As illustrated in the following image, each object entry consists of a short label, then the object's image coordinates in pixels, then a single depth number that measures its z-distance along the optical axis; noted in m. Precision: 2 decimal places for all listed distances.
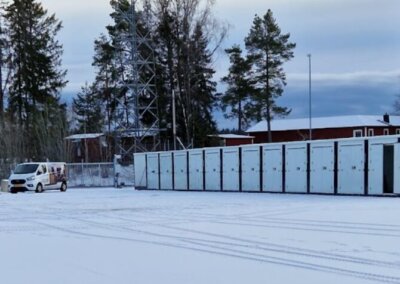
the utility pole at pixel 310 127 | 63.06
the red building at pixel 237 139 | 67.91
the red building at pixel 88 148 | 55.81
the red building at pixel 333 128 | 65.62
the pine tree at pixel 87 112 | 71.25
